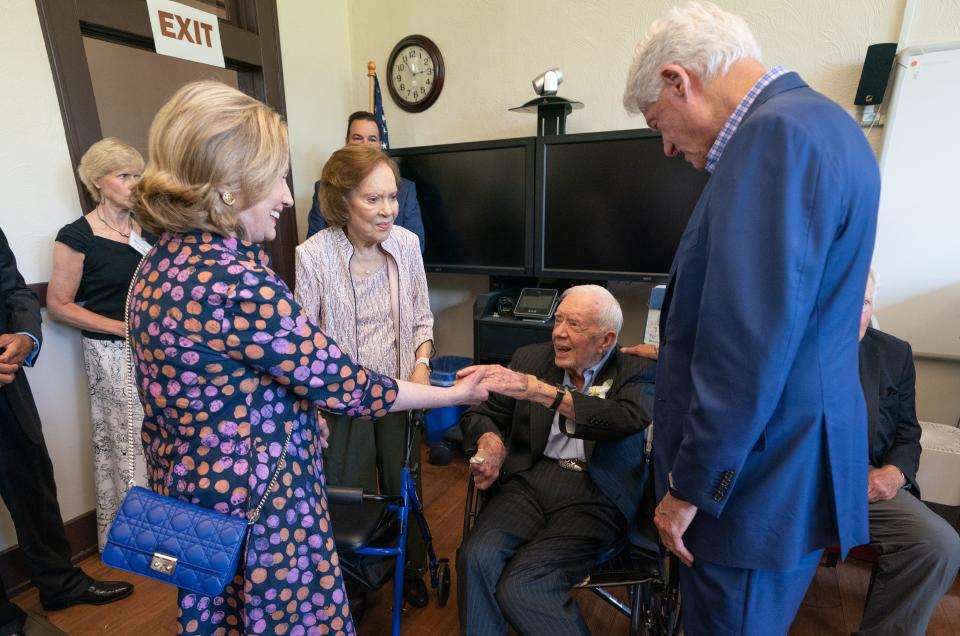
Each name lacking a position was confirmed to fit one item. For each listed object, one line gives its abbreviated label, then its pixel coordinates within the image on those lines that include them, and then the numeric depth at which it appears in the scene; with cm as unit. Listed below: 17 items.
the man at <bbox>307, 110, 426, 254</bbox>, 280
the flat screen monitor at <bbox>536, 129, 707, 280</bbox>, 249
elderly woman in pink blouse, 168
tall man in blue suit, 79
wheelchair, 139
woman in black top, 201
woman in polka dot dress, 90
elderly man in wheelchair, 142
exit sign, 247
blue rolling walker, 151
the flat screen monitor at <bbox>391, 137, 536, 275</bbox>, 282
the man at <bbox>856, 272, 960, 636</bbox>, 158
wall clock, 325
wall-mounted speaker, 219
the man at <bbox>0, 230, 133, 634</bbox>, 175
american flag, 322
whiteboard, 215
